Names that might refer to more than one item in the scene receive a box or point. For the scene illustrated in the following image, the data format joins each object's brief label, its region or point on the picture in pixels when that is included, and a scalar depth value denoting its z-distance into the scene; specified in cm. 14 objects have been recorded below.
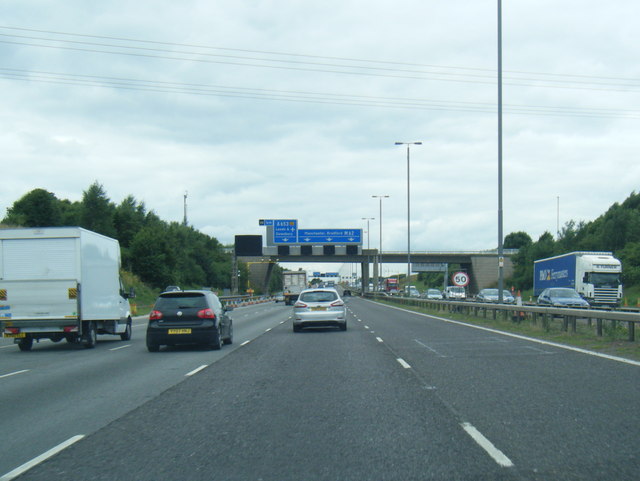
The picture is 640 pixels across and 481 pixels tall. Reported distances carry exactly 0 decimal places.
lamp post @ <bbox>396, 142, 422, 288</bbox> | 6047
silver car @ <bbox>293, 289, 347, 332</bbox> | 2781
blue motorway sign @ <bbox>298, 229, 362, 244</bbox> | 7819
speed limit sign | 3912
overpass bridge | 7975
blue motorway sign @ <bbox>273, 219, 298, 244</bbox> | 7738
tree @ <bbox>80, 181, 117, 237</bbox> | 8638
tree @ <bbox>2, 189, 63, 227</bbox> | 8106
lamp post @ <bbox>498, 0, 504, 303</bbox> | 3141
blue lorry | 4541
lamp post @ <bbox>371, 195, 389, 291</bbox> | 8625
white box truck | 2050
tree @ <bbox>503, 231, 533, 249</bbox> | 17388
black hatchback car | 1969
